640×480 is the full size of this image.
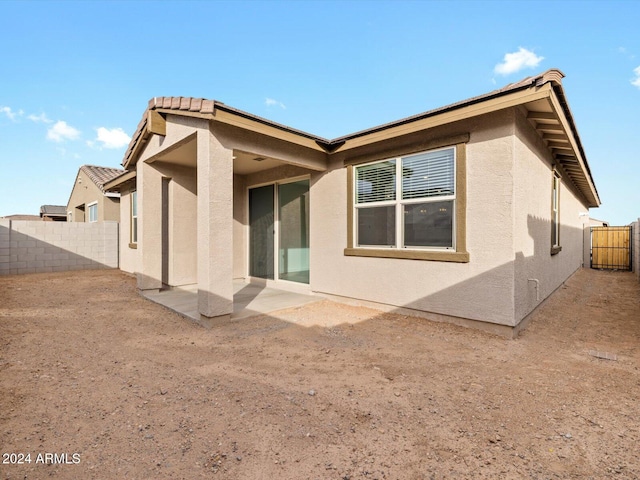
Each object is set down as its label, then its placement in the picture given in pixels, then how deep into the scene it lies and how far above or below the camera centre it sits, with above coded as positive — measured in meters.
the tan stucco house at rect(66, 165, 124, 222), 13.48 +1.91
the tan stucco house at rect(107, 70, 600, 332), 4.39 +0.63
